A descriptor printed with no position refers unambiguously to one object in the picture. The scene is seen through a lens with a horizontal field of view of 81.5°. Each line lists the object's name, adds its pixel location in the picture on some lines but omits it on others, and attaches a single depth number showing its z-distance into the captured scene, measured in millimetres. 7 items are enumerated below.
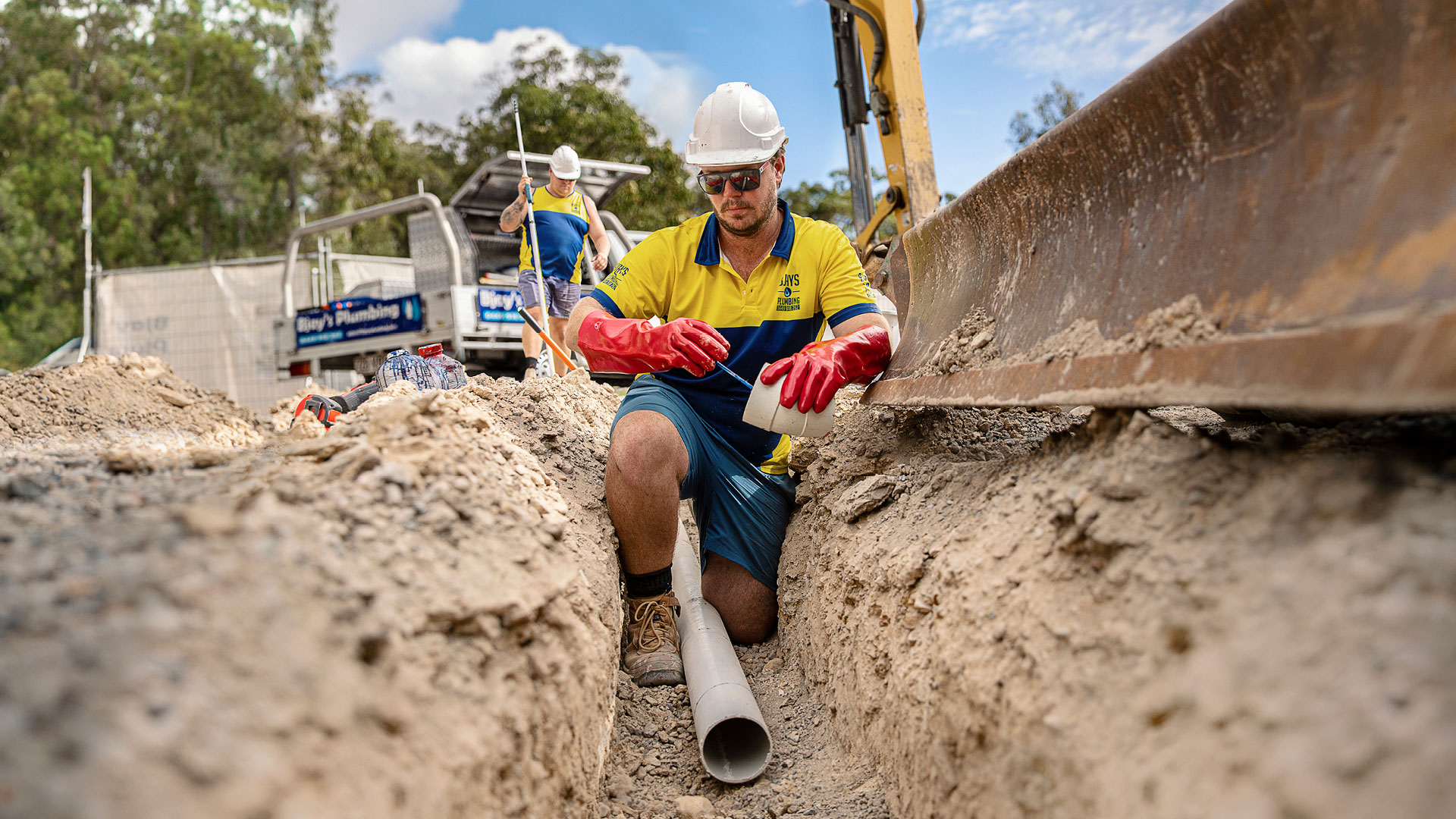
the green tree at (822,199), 21797
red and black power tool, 3797
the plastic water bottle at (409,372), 4145
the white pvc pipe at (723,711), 2205
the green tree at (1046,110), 21438
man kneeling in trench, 2748
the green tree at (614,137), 18609
